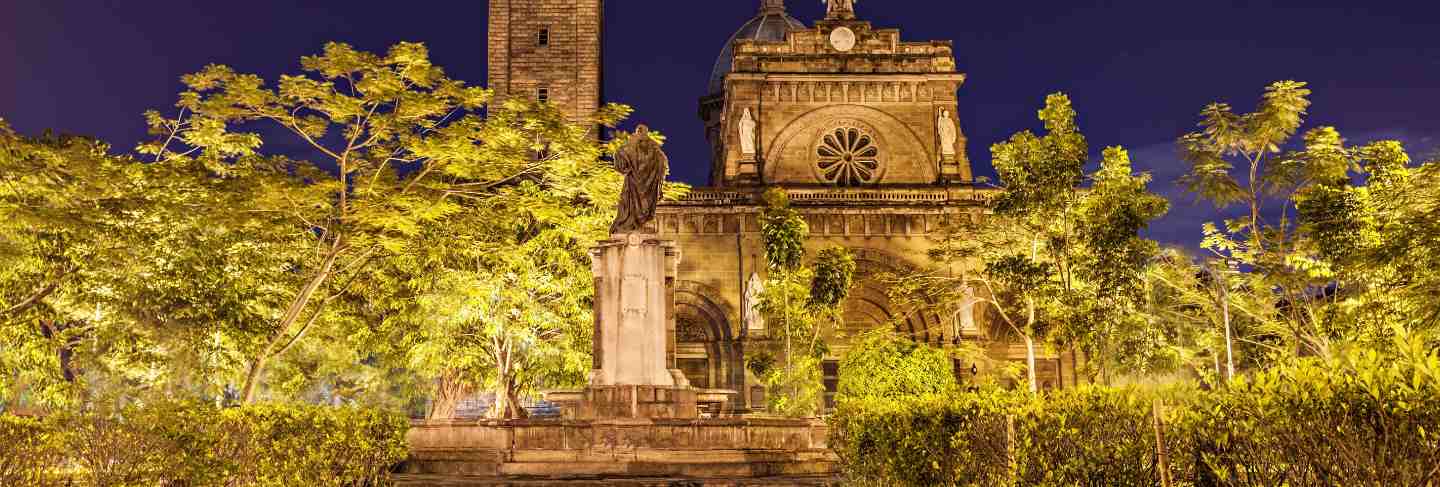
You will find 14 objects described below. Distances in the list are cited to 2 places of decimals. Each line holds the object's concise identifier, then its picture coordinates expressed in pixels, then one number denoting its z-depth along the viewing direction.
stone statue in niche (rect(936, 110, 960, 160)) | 36.19
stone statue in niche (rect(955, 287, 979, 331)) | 32.38
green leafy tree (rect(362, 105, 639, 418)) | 21.62
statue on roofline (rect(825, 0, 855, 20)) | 38.53
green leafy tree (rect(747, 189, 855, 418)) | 26.73
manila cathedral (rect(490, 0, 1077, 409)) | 33.31
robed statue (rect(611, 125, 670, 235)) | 16.52
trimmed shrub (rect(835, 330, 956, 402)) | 27.69
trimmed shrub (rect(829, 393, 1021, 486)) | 7.89
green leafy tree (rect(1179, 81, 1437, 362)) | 18.16
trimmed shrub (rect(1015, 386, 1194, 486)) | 6.54
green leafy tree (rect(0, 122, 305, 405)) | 14.90
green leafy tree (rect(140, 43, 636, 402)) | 18.42
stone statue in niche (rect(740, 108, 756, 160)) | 36.12
